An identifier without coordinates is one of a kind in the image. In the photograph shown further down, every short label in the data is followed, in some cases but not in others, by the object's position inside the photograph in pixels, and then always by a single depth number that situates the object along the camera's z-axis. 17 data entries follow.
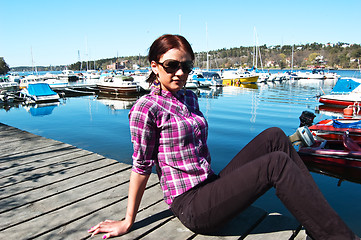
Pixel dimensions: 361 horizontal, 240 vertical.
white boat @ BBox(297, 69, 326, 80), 59.30
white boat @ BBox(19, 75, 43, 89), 33.56
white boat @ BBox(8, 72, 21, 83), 44.17
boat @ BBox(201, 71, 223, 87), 37.62
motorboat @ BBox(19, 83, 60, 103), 21.97
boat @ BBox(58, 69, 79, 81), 55.33
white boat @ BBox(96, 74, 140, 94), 27.22
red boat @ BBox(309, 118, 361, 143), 7.82
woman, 1.45
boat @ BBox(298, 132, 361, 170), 6.34
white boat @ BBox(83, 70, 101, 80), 53.49
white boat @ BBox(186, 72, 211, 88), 33.97
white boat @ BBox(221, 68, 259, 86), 41.19
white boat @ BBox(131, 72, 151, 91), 29.21
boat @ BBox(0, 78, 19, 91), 30.98
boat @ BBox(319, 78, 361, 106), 18.52
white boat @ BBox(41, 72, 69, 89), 32.14
